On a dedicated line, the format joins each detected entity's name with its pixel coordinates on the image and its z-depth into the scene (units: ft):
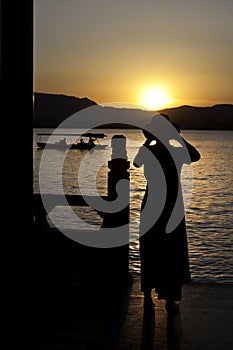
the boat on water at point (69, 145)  368.89
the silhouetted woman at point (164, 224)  18.84
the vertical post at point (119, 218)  22.22
